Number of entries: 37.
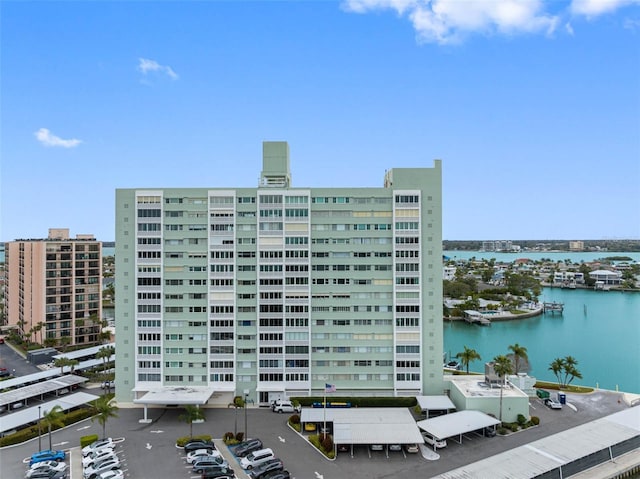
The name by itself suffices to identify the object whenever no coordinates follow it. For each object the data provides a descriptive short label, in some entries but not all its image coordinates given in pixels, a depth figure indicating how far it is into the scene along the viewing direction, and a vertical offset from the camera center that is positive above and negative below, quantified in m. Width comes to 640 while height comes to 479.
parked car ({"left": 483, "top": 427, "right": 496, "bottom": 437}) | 43.62 -19.58
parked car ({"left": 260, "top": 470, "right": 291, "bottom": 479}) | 34.47 -19.09
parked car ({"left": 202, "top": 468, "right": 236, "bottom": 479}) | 34.53 -18.96
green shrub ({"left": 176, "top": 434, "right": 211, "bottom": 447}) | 41.00 -19.17
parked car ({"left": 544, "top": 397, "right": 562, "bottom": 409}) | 50.50 -19.38
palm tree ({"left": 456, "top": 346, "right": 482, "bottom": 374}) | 59.21 -15.63
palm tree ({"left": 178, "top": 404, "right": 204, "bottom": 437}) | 41.72 -16.89
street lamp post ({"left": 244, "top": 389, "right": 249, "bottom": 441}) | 42.78 -19.46
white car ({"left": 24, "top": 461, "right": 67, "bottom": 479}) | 34.84 -18.75
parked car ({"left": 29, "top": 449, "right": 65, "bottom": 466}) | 37.22 -18.89
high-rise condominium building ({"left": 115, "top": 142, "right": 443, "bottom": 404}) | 53.50 -5.53
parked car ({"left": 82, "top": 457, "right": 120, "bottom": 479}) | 34.59 -18.70
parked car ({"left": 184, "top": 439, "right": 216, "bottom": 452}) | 39.53 -18.96
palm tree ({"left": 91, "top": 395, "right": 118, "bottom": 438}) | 40.78 -16.40
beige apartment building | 80.94 -8.52
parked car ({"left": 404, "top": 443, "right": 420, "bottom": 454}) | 39.62 -19.38
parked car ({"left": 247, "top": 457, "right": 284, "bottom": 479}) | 35.25 -19.05
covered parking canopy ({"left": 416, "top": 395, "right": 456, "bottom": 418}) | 47.41 -18.34
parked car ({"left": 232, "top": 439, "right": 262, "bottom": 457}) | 39.12 -19.15
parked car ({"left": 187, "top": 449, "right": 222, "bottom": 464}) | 37.44 -18.97
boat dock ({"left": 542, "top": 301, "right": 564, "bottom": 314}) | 131.12 -19.66
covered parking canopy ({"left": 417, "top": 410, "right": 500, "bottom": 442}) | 40.72 -18.16
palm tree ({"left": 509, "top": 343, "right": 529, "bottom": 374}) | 56.93 -14.94
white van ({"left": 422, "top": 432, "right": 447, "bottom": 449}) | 40.50 -19.27
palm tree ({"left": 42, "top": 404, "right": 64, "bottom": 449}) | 39.78 -16.30
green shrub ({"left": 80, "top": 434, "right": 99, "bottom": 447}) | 40.88 -18.93
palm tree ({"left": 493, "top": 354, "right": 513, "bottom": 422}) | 47.69 -14.01
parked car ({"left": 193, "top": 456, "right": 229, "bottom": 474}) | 35.50 -18.78
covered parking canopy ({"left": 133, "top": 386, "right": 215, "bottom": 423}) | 47.41 -17.55
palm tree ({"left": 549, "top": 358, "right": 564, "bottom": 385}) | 57.84 -16.75
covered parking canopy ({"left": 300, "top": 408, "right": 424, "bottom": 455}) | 39.22 -18.19
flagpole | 41.53 -18.12
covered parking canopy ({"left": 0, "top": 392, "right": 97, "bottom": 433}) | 43.94 -18.64
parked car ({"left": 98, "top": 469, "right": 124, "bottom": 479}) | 33.84 -18.62
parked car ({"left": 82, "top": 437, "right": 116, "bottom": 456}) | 38.85 -18.91
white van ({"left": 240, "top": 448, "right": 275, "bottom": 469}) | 36.69 -19.08
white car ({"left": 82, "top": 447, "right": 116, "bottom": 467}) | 36.75 -18.73
